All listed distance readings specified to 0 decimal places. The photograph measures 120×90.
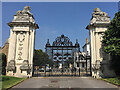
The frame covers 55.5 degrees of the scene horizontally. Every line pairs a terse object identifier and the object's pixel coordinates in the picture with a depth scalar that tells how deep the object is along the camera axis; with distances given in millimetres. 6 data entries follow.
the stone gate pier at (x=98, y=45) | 15711
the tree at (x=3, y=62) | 15427
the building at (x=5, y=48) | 17119
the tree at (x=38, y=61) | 17356
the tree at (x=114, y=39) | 12740
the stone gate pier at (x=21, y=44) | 15320
